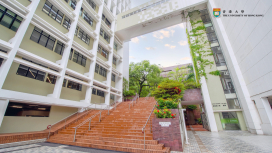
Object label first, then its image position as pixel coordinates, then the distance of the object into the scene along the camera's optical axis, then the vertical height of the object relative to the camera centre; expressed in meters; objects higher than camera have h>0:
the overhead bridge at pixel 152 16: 16.44 +14.68
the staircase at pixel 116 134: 5.55 -0.96
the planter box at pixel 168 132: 5.50 -0.72
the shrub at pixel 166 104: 7.05 +0.72
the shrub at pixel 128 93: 19.83 +3.91
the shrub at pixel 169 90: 8.94 +1.95
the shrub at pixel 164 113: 6.19 +0.16
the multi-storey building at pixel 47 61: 7.68 +5.06
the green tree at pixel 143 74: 20.88 +7.66
